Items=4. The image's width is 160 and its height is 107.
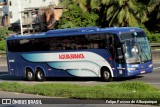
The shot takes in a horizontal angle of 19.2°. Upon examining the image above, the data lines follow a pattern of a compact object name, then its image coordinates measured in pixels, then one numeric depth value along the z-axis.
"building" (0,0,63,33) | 71.44
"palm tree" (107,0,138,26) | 54.94
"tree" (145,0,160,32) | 56.72
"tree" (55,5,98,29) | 59.56
